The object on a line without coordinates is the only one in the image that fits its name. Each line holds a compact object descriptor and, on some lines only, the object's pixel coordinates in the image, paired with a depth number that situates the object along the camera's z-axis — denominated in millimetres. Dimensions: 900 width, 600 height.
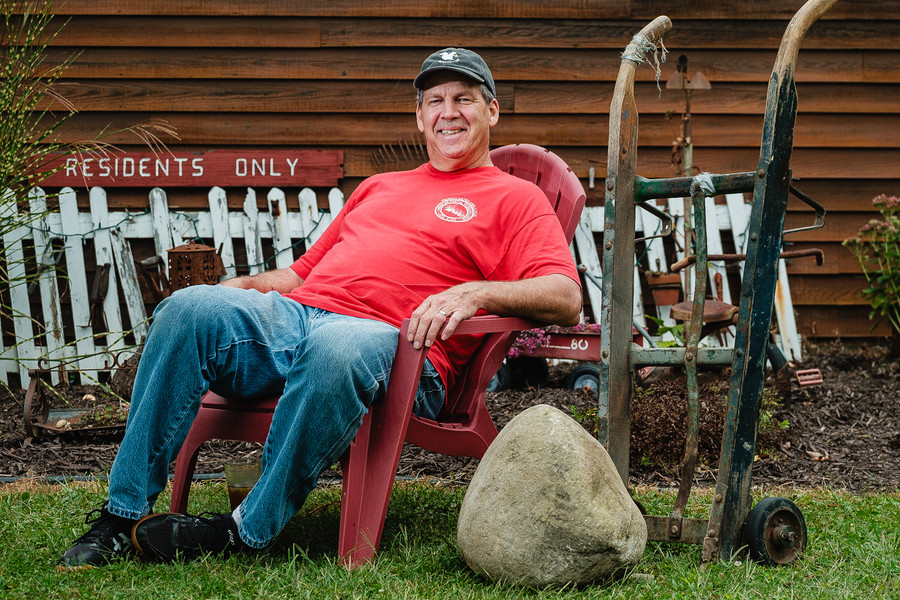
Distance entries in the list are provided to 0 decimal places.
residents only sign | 4832
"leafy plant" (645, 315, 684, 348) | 4280
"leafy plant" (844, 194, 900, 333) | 4777
